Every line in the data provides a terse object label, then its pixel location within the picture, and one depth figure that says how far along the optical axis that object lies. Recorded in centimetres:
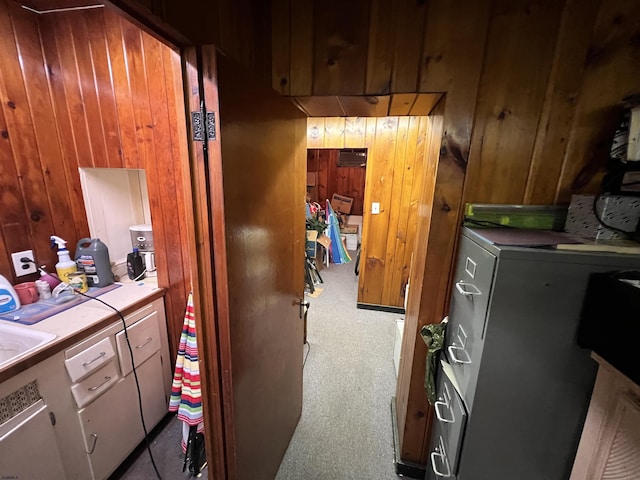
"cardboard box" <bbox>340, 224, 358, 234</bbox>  572
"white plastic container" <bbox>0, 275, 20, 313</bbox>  126
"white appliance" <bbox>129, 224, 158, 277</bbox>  177
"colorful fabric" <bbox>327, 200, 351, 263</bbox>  467
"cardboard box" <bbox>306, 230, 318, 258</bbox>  372
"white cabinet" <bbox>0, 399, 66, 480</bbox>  93
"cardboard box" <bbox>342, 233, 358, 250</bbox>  565
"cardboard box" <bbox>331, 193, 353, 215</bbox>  638
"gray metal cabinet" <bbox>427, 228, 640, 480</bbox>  76
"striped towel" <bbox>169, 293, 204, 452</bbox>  137
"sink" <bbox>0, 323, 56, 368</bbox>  113
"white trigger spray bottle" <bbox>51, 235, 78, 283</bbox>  151
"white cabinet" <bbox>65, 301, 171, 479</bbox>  119
